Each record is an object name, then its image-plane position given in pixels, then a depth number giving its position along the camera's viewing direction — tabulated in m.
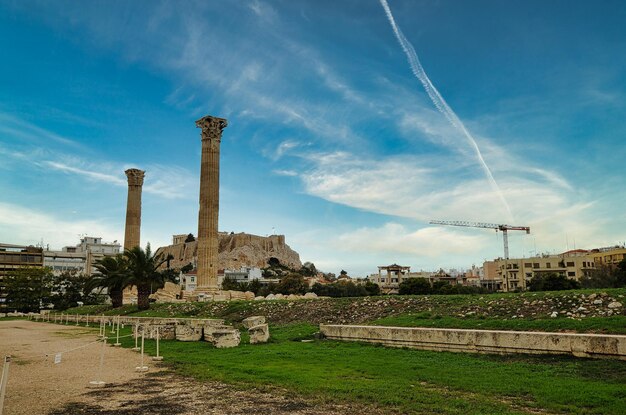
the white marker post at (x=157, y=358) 12.78
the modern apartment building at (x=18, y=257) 93.94
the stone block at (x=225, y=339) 15.05
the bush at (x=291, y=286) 75.69
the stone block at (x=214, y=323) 17.63
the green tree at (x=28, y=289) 59.41
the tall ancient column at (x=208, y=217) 40.66
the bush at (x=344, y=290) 63.62
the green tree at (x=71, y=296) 60.34
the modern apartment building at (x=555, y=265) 75.91
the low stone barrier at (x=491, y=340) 9.70
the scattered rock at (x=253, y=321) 18.47
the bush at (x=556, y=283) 46.25
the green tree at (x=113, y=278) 37.49
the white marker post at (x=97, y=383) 9.18
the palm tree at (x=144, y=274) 33.88
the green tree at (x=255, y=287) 77.68
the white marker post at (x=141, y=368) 11.00
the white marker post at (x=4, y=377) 5.34
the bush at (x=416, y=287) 56.53
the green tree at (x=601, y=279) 47.82
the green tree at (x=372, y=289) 65.62
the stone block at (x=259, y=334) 15.57
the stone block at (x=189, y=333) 17.80
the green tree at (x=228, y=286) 80.33
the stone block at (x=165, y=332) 18.52
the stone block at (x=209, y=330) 16.56
